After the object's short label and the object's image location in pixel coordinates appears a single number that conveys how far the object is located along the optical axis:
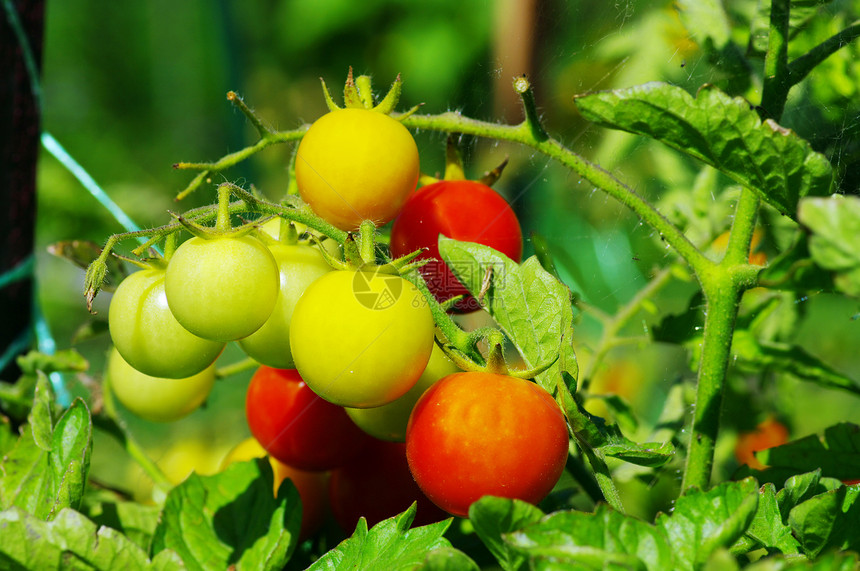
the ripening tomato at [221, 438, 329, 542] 0.57
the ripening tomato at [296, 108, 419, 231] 0.51
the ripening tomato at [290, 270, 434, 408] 0.49
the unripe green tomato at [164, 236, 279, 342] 0.50
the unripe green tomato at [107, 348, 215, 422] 0.57
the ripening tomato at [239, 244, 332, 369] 0.52
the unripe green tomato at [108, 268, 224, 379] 0.51
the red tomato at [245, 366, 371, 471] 0.55
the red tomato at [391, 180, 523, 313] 0.53
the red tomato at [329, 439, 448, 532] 0.55
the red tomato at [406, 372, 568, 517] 0.50
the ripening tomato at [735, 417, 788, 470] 0.73
